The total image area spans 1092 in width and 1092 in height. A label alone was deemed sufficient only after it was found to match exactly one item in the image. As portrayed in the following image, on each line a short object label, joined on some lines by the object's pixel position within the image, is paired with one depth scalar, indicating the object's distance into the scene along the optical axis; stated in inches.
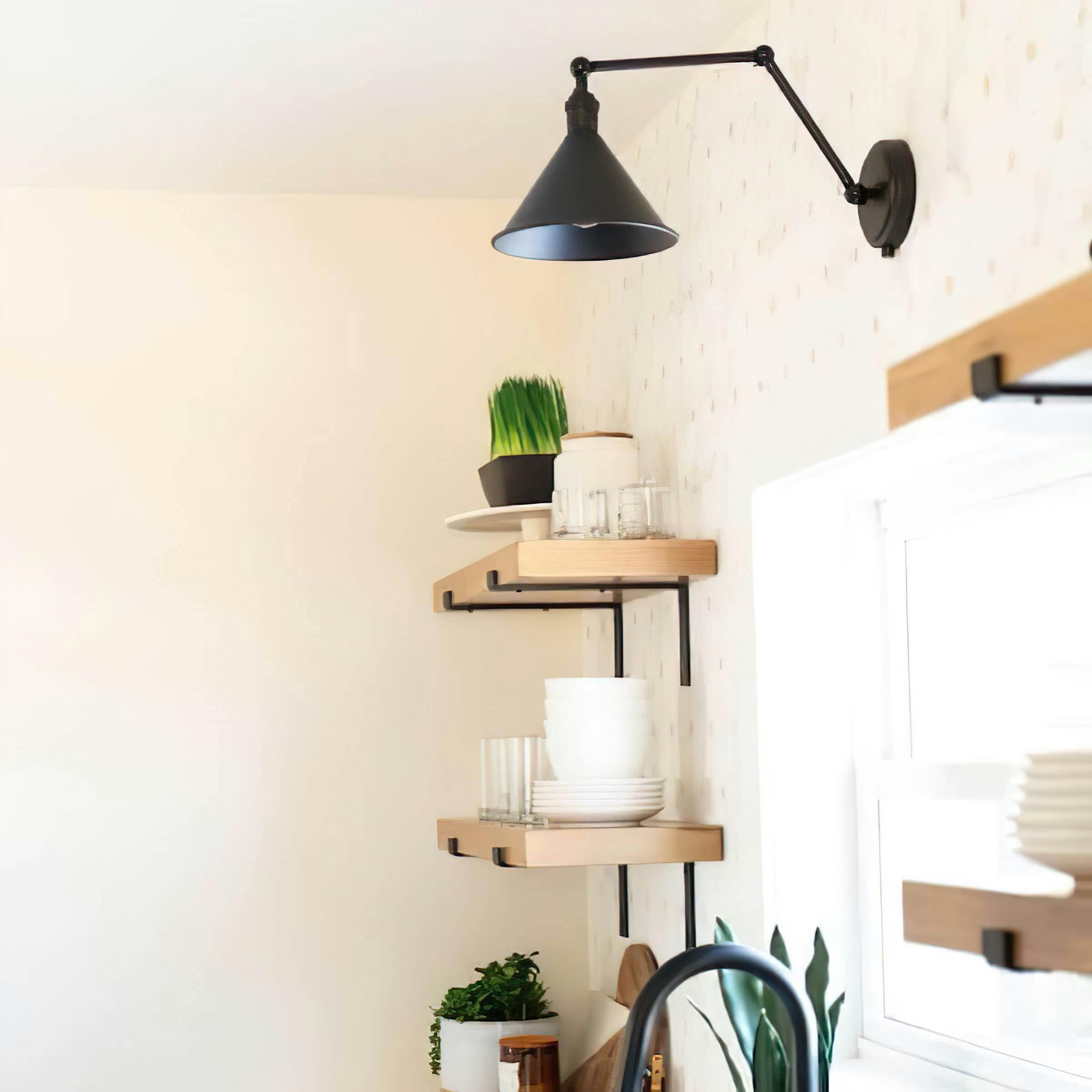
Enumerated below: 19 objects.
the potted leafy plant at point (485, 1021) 95.4
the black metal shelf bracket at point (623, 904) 97.7
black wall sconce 61.0
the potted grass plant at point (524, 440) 93.5
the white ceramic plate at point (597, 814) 83.2
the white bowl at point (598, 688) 84.0
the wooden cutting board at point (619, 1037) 93.4
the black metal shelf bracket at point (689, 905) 84.0
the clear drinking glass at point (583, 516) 85.3
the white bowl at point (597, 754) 83.4
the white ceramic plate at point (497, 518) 92.3
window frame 68.2
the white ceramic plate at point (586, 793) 83.2
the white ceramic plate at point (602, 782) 83.2
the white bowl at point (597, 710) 83.4
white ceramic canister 86.9
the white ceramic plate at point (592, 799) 83.1
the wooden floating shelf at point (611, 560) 81.6
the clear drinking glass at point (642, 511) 84.5
